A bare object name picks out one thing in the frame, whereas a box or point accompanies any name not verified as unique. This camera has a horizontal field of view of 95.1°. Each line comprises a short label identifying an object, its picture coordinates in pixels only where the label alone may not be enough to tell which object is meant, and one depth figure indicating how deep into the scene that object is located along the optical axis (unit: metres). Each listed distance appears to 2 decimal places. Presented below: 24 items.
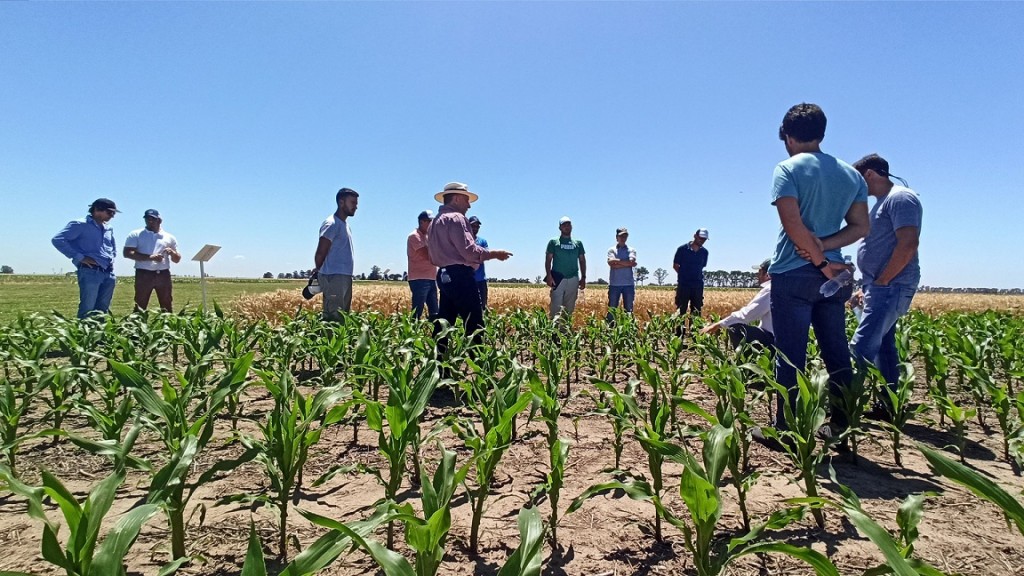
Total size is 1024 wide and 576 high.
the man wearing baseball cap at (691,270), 8.63
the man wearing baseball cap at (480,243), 7.34
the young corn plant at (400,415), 2.07
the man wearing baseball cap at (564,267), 7.91
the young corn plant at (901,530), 1.05
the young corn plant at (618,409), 2.32
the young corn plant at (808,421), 2.09
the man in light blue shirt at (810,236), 2.83
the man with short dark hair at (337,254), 5.75
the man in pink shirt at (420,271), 6.13
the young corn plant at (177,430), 1.61
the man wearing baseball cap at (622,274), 8.66
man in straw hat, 4.57
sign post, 8.63
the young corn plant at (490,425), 1.99
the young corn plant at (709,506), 1.24
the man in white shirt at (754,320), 4.05
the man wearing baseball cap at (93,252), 6.47
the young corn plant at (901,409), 2.78
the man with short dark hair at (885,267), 3.34
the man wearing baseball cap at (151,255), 7.20
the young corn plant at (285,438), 1.92
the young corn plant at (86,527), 1.18
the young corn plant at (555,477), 1.98
